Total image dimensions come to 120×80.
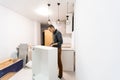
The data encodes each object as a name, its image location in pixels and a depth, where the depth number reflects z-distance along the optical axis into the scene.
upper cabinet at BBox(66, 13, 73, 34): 2.83
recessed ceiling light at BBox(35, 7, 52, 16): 2.66
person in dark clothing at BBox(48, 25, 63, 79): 1.88
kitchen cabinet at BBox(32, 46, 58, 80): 0.64
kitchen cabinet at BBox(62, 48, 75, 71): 2.34
